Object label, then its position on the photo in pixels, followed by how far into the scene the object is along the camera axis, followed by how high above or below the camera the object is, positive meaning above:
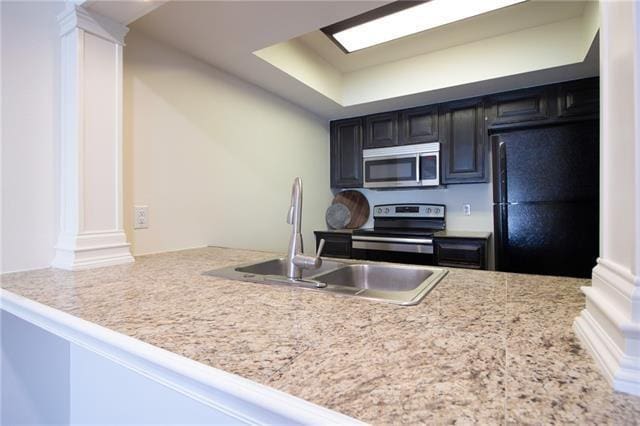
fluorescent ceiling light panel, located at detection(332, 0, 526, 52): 1.76 +1.17
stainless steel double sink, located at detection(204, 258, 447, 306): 1.13 -0.27
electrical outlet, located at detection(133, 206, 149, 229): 1.72 -0.03
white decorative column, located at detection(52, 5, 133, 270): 1.38 +0.33
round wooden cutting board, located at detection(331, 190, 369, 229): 3.46 +0.07
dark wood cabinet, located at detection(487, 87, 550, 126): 2.45 +0.85
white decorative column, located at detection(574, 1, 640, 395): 0.44 +0.00
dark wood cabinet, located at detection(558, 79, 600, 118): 2.28 +0.84
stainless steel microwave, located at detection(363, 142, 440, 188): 2.88 +0.44
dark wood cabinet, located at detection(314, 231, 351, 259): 3.02 -0.32
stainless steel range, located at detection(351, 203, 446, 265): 2.66 -0.21
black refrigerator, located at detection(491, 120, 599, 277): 1.87 +0.07
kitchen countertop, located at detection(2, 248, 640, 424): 0.42 -0.26
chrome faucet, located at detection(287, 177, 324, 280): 1.20 -0.15
